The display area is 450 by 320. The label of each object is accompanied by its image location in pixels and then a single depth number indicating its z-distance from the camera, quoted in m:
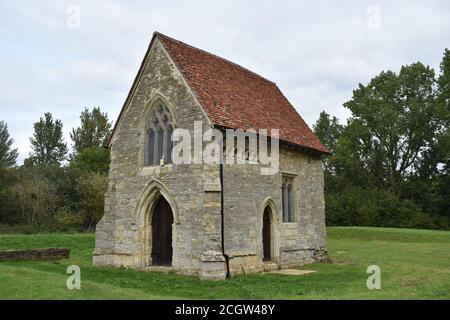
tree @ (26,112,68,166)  58.34
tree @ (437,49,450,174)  42.75
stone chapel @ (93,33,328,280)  14.41
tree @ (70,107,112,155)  58.78
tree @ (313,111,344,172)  54.31
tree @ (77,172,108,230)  37.91
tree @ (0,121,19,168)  50.19
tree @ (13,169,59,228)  34.69
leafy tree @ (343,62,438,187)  46.22
